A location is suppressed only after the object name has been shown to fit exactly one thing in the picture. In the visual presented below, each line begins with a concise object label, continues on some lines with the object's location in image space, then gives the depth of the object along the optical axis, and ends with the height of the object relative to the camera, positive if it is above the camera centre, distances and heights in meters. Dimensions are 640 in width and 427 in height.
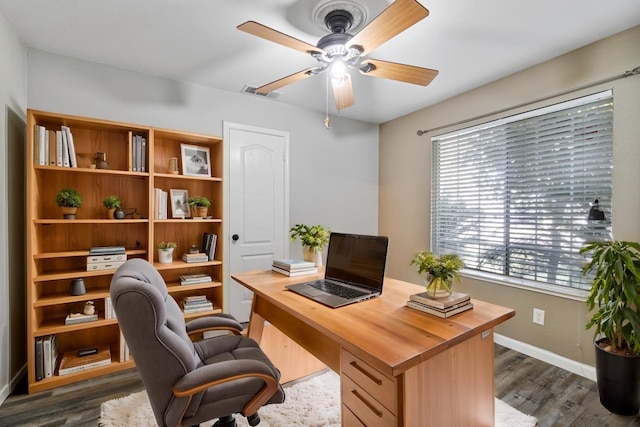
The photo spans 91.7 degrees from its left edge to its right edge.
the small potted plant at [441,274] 1.44 -0.31
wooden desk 1.11 -0.63
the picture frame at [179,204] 2.86 +0.03
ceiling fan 1.42 +0.89
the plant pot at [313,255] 2.34 -0.36
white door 3.22 +0.05
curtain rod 2.15 +0.93
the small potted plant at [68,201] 2.29 +0.04
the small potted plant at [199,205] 2.85 +0.02
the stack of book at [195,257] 2.79 -0.46
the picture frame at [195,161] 2.93 +0.45
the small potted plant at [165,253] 2.69 -0.40
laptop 1.67 -0.39
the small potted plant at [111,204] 2.49 +0.03
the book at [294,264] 2.21 -0.41
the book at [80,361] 2.26 -1.16
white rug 1.84 -1.27
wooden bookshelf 2.19 -0.16
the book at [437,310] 1.37 -0.46
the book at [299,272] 2.20 -0.46
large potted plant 1.87 -0.72
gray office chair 1.11 -0.65
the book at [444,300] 1.39 -0.42
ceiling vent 3.11 +1.21
